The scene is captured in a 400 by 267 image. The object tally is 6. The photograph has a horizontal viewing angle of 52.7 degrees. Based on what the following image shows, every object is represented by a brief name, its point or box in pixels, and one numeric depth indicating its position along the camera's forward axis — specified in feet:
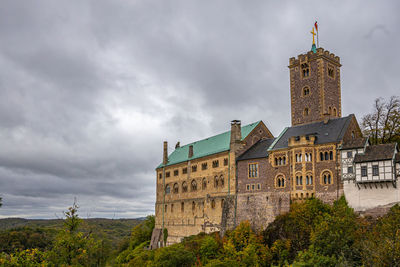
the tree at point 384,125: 184.34
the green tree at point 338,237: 125.08
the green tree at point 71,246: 103.69
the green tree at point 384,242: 99.66
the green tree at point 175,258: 171.53
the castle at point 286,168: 152.05
